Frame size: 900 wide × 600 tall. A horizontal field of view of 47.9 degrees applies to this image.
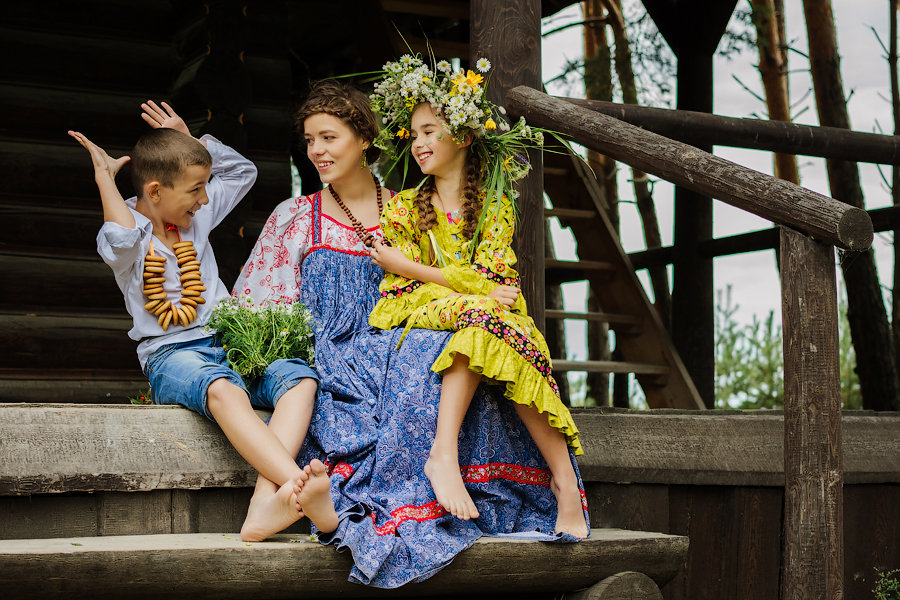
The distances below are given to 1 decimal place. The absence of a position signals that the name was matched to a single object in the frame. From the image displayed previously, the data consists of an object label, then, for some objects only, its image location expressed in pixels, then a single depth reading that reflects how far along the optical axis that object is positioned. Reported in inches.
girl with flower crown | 114.0
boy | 109.8
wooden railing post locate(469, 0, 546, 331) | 149.9
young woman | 107.4
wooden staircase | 248.1
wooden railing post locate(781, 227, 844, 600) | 118.5
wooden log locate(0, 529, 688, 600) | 94.3
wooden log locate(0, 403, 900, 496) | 110.2
